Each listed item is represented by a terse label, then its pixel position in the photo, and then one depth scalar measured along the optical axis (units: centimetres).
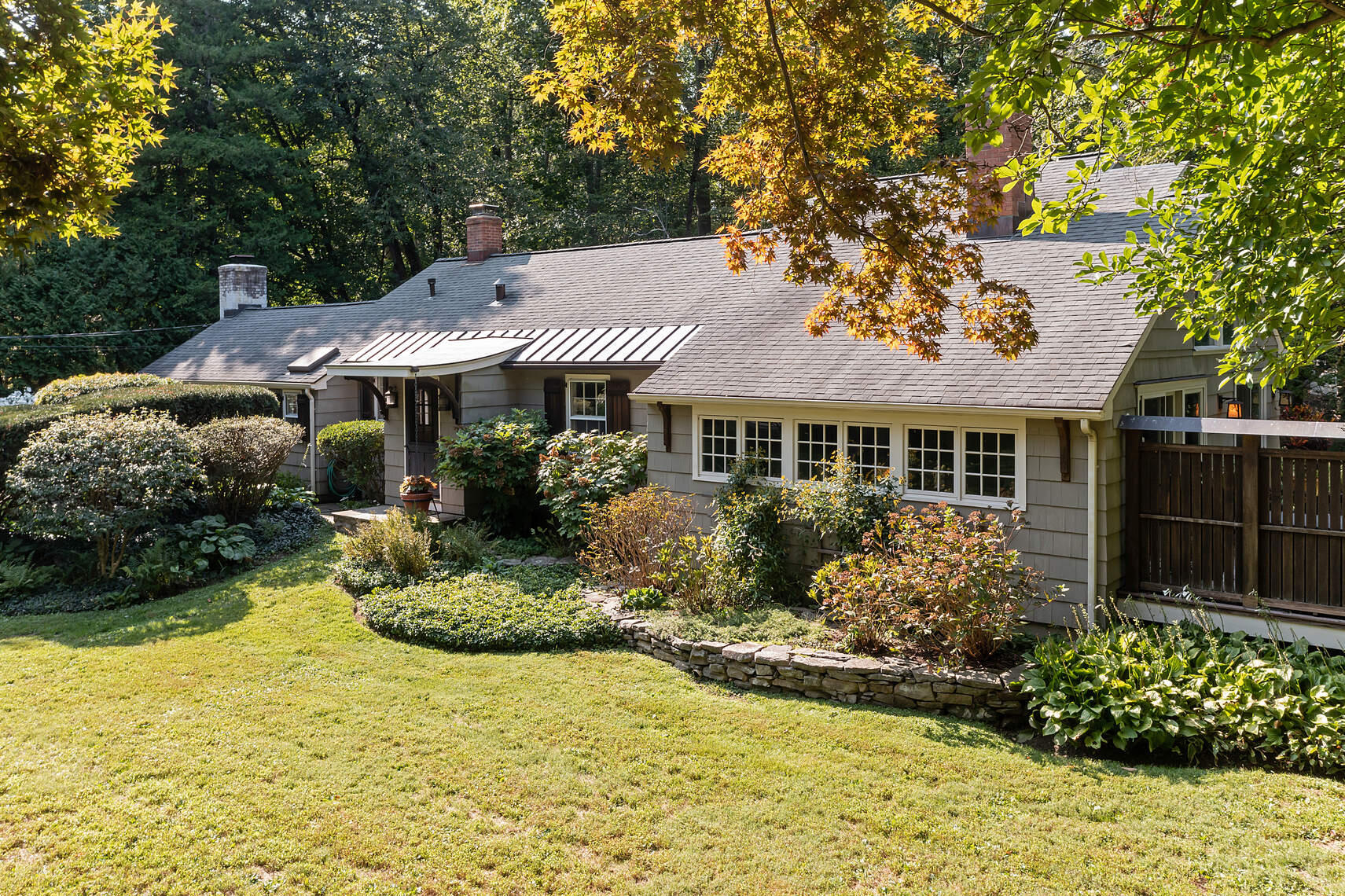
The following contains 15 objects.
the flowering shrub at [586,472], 1260
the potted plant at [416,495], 1445
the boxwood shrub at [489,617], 981
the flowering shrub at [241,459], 1394
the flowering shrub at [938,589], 802
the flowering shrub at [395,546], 1195
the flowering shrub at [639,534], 1105
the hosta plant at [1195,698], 662
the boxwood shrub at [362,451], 1744
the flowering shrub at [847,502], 964
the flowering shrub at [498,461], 1392
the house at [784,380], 884
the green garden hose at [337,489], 1823
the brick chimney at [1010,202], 1259
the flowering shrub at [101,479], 1208
